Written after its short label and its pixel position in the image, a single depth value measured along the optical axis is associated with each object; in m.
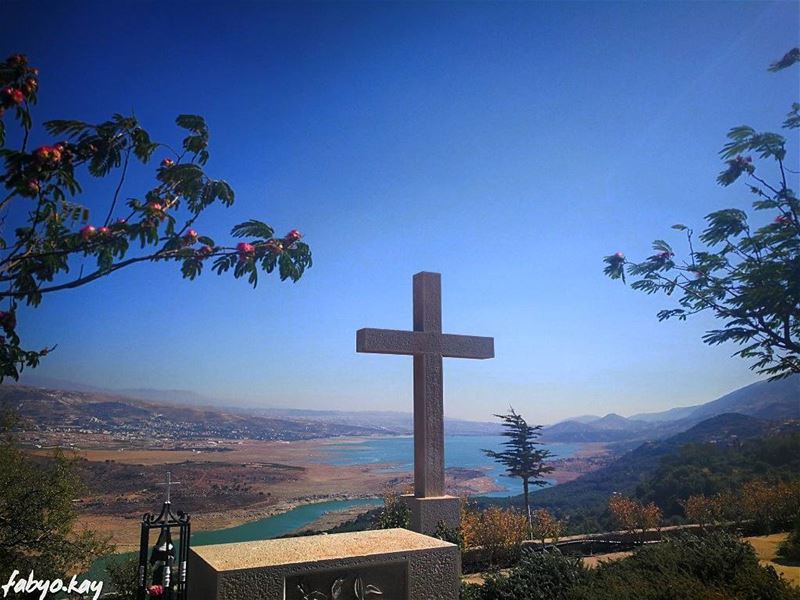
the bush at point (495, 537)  7.30
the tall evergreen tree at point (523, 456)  11.84
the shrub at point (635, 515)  9.13
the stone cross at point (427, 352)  7.36
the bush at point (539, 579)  5.00
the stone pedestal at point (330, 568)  3.67
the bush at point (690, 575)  4.68
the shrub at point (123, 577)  4.97
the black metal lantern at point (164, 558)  3.50
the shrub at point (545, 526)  8.15
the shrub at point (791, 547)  7.53
